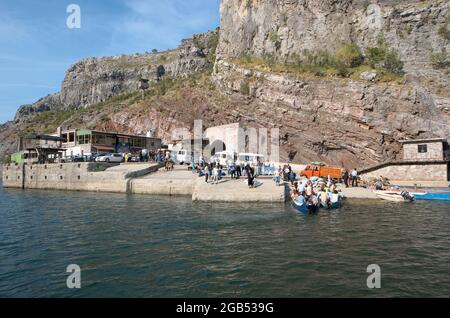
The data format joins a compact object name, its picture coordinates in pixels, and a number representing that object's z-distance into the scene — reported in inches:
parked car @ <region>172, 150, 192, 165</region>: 1665.8
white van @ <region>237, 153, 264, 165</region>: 1631.4
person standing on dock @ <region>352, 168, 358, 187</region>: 1206.6
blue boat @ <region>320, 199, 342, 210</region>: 859.4
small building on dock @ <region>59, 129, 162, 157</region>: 1907.0
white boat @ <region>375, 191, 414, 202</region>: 1006.4
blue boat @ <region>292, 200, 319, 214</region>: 776.3
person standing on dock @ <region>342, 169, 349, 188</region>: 1165.6
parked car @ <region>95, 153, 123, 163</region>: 1530.5
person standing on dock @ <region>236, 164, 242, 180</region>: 1115.3
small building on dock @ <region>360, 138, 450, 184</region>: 1421.0
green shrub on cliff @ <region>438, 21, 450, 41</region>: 2087.8
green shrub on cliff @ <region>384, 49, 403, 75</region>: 2094.0
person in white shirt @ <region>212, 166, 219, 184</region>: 1032.2
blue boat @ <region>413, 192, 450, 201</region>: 1066.8
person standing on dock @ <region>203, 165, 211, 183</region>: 1042.1
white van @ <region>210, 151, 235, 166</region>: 1544.0
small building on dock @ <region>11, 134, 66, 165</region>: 1667.1
